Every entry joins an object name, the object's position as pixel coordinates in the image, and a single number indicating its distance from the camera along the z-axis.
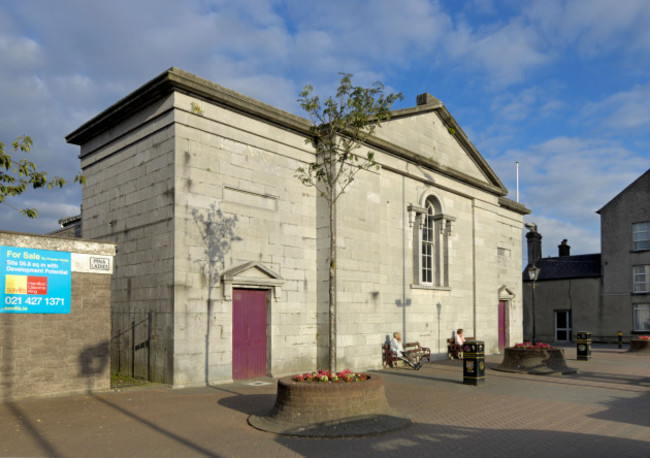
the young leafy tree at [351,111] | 11.24
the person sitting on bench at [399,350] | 17.31
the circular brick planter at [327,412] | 8.81
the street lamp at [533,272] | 20.80
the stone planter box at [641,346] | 25.55
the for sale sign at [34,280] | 11.03
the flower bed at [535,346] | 16.94
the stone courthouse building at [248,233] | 13.55
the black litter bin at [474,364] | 13.90
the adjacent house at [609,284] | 33.22
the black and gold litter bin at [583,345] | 21.23
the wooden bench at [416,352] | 17.95
